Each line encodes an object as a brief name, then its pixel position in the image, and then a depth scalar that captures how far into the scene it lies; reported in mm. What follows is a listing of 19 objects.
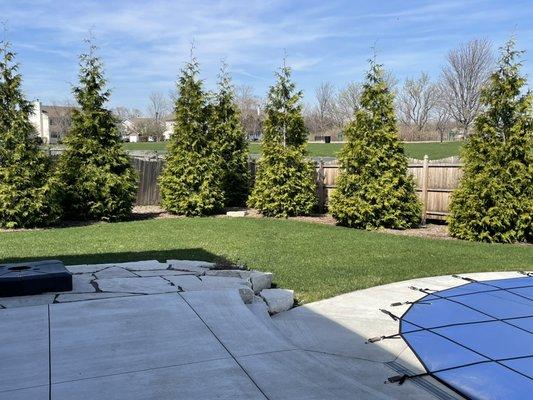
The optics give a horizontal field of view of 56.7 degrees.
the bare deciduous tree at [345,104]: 48781
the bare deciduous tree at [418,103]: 52000
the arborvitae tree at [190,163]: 13055
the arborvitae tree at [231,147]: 14680
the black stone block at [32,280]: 4445
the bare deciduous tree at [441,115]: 46300
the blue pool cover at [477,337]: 3510
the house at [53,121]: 53434
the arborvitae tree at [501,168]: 9375
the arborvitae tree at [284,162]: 12719
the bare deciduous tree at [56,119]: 52344
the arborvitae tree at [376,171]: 10898
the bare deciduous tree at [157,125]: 72875
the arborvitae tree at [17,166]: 10711
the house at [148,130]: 73125
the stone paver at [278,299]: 5039
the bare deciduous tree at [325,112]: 61531
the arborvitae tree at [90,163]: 11836
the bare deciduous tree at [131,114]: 78938
